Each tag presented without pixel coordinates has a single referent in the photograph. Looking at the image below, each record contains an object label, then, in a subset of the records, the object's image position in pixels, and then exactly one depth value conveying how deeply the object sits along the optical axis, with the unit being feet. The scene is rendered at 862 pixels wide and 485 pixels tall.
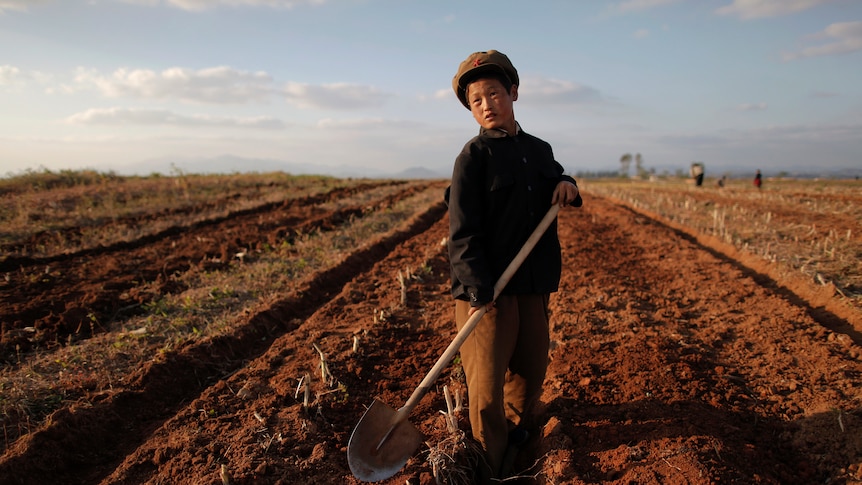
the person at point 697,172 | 83.86
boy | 7.70
